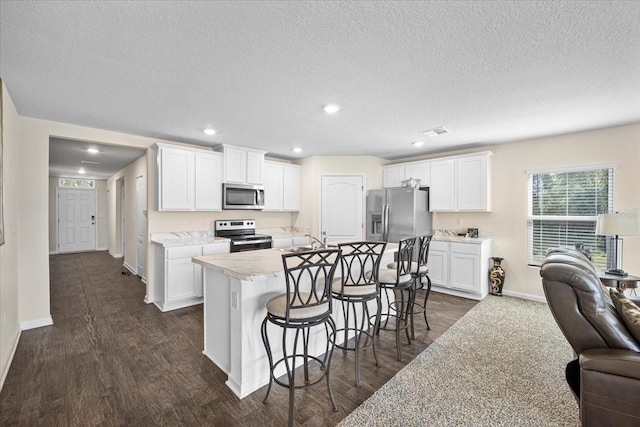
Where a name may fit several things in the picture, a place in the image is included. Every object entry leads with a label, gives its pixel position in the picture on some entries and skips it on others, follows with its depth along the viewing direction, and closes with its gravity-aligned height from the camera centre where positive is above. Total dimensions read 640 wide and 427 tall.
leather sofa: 1.40 -0.72
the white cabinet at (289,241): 5.32 -0.56
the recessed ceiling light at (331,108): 3.01 +1.11
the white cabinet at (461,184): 4.64 +0.47
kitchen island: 2.15 -0.82
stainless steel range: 4.63 -0.42
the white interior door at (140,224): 5.46 -0.24
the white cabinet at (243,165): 4.84 +0.83
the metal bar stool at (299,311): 1.87 -0.68
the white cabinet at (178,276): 3.94 -0.91
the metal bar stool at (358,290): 2.31 -0.66
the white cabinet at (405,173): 5.25 +0.75
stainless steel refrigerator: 5.04 -0.04
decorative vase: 4.59 -1.04
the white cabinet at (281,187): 5.55 +0.51
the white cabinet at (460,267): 4.47 -0.91
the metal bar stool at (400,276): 2.65 -0.62
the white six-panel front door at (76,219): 8.48 -0.22
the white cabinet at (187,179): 4.20 +0.51
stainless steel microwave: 4.87 +0.27
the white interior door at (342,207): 5.76 +0.09
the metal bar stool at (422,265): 3.01 -0.60
